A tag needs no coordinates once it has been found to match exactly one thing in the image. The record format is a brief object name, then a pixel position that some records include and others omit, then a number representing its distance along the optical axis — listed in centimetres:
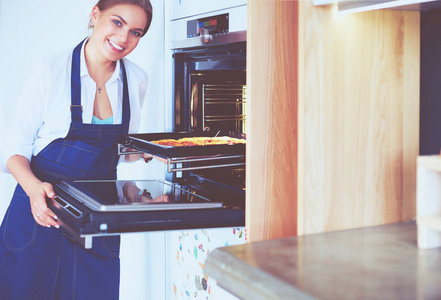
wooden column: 123
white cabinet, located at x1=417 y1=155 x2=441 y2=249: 99
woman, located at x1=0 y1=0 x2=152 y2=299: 223
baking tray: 183
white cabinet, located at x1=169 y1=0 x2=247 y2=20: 226
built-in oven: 156
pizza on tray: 213
